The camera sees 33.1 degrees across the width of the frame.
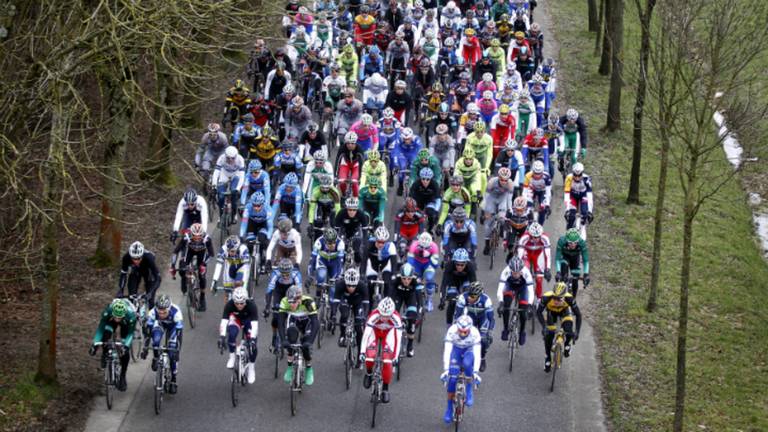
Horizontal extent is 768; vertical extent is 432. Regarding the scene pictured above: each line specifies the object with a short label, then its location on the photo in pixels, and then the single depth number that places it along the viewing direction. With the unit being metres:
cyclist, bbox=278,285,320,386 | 21.19
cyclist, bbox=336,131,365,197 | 28.47
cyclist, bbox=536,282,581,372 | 22.09
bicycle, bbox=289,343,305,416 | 20.95
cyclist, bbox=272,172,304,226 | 26.58
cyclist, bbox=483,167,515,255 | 27.36
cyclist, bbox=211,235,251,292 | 23.64
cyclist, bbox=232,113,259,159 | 29.61
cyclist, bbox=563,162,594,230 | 27.42
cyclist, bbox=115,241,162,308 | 23.00
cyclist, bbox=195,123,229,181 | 29.14
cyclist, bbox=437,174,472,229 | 26.41
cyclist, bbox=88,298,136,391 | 21.05
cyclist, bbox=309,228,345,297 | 23.75
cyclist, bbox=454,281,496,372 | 21.81
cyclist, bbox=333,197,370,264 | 25.41
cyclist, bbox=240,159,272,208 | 26.75
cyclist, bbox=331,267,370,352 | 21.89
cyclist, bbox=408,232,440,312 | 23.83
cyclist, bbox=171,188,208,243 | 25.27
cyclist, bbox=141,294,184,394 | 21.16
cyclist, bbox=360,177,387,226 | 26.44
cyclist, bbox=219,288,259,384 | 21.31
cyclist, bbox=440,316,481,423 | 20.45
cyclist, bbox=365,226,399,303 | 23.66
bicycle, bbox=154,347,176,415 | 20.95
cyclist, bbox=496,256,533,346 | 22.78
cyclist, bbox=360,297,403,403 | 20.86
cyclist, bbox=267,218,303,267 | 24.22
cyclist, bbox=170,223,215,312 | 24.22
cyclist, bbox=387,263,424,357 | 22.67
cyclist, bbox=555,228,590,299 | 24.45
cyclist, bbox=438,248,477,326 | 23.09
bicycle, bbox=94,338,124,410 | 20.91
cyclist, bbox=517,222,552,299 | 24.61
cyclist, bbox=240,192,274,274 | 25.62
